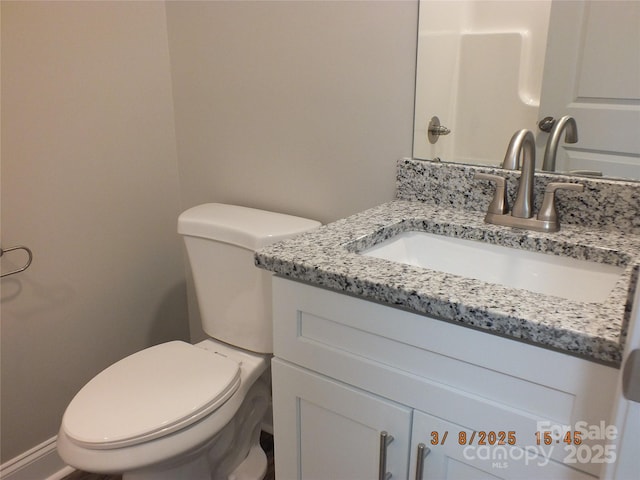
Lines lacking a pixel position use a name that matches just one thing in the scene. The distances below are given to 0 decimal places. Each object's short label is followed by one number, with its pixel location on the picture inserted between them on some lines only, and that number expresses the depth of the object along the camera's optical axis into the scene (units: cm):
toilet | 121
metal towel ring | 143
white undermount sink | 101
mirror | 108
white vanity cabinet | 75
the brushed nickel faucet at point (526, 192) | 112
